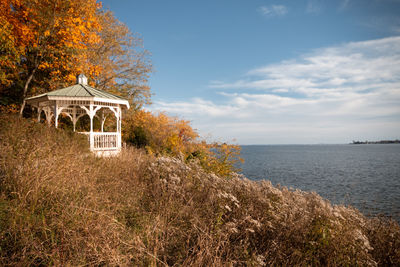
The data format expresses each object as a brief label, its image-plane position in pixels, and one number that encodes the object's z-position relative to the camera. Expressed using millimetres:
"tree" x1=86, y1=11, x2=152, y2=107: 18391
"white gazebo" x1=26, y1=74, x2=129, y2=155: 11000
